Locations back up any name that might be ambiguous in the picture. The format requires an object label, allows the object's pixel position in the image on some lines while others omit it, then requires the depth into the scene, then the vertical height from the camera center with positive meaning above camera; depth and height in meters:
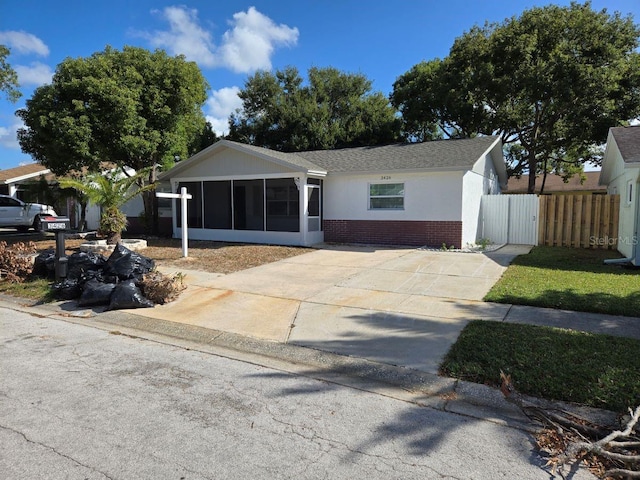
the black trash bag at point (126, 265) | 7.44 -1.03
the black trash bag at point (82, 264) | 7.68 -1.04
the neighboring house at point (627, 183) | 9.62 +0.77
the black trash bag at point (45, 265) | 8.86 -1.23
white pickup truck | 20.30 -0.20
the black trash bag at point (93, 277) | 7.40 -1.25
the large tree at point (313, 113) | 27.86 +7.01
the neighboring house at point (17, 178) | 25.00 +1.92
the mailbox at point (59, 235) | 8.28 -0.54
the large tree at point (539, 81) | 20.61 +6.90
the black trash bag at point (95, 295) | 7.01 -1.47
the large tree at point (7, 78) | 17.30 +5.68
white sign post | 11.87 -0.37
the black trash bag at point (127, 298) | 6.81 -1.49
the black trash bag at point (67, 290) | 7.47 -1.48
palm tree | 12.71 +0.35
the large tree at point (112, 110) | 13.84 +3.55
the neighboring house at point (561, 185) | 36.31 +2.44
